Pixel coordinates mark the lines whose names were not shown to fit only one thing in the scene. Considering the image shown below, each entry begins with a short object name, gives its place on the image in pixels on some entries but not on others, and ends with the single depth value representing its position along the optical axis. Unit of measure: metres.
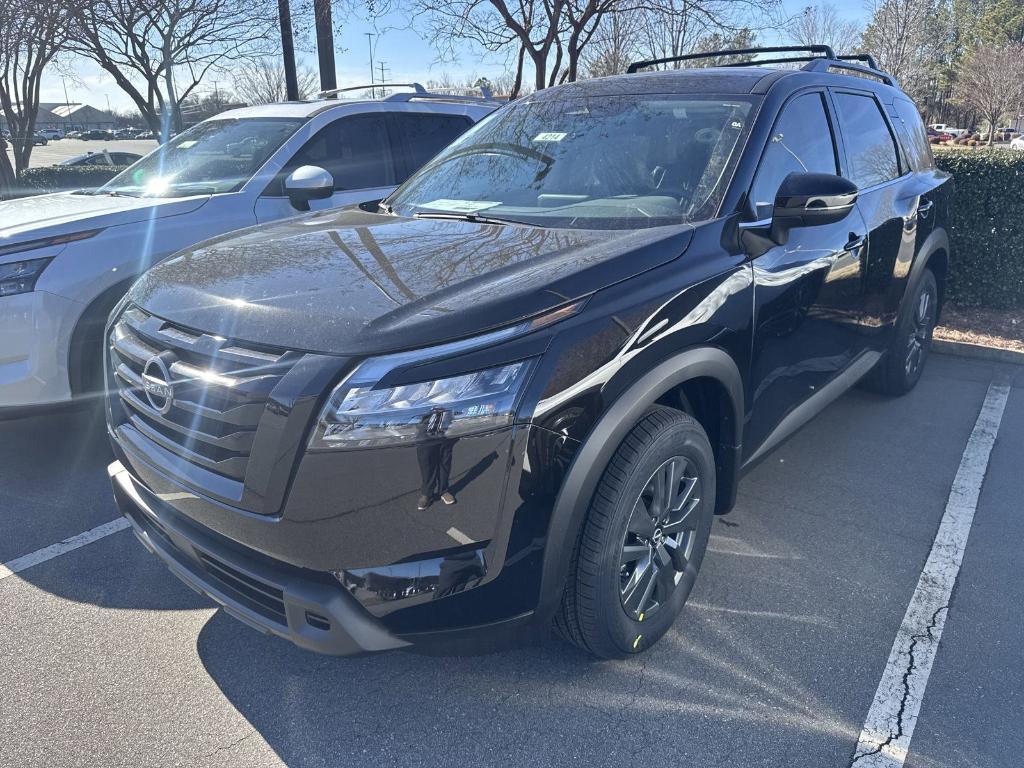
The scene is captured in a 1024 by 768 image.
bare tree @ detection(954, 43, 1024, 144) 36.56
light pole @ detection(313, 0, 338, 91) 10.10
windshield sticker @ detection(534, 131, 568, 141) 3.42
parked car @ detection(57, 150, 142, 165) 21.52
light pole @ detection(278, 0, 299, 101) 10.93
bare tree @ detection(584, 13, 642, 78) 15.11
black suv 1.94
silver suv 3.76
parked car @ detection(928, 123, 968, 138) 52.58
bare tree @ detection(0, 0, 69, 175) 11.45
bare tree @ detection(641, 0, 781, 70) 10.32
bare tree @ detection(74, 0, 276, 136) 13.16
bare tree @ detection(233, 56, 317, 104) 31.15
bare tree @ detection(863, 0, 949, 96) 30.16
